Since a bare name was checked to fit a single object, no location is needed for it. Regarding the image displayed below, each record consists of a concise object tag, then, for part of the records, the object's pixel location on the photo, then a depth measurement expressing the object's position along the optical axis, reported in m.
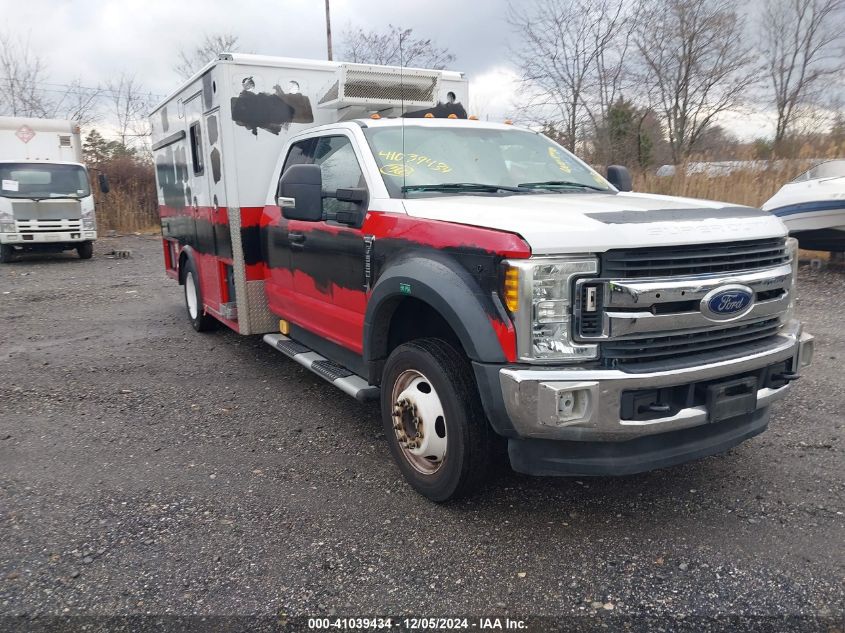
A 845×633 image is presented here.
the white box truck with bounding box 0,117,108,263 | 15.21
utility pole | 22.95
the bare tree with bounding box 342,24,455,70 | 17.38
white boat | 9.60
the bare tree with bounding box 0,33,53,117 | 28.81
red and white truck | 2.81
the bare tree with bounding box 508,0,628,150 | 16.53
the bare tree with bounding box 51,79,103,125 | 30.45
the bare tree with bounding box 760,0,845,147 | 20.81
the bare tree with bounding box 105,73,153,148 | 29.66
